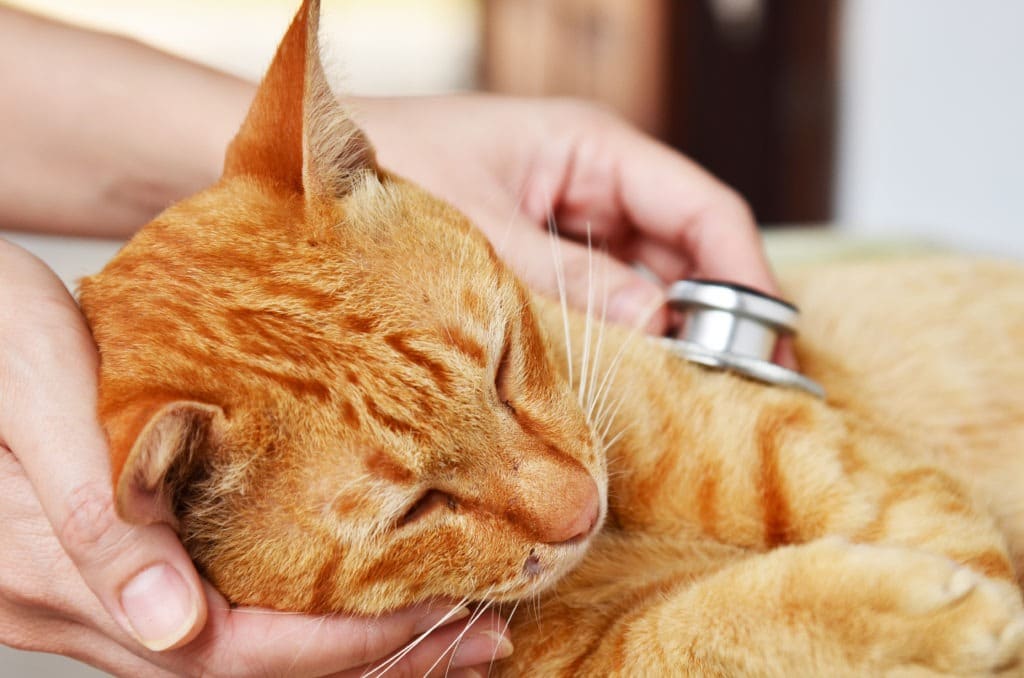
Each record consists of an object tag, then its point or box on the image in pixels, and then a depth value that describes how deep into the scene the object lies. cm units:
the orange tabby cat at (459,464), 38
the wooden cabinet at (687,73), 127
